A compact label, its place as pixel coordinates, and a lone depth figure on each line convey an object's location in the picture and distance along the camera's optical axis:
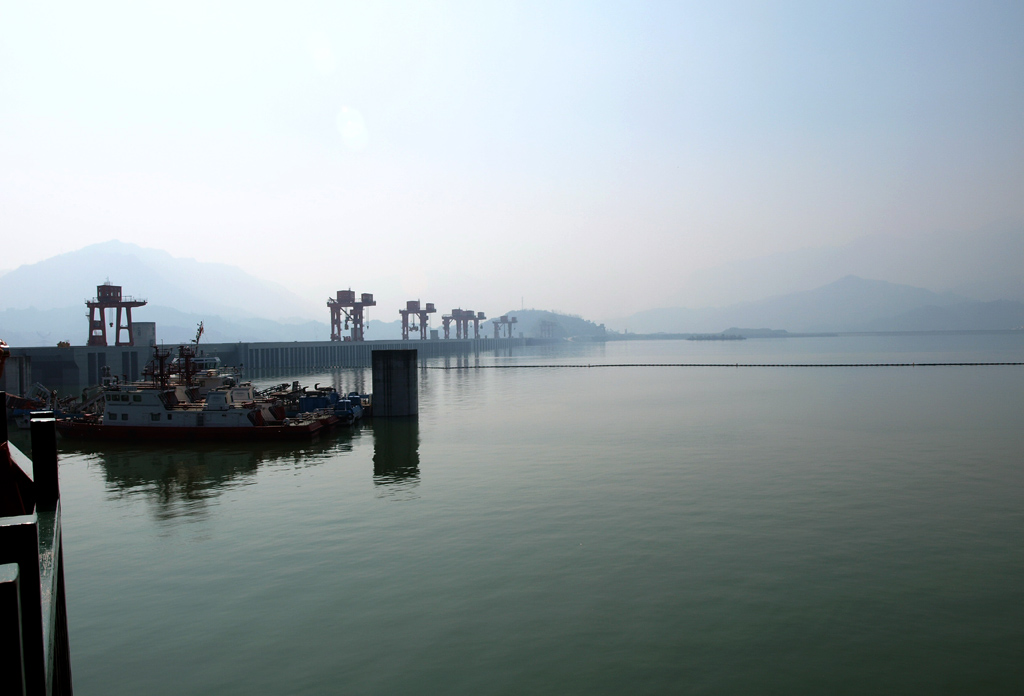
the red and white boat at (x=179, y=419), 54.75
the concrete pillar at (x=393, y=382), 68.31
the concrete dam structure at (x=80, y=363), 120.19
